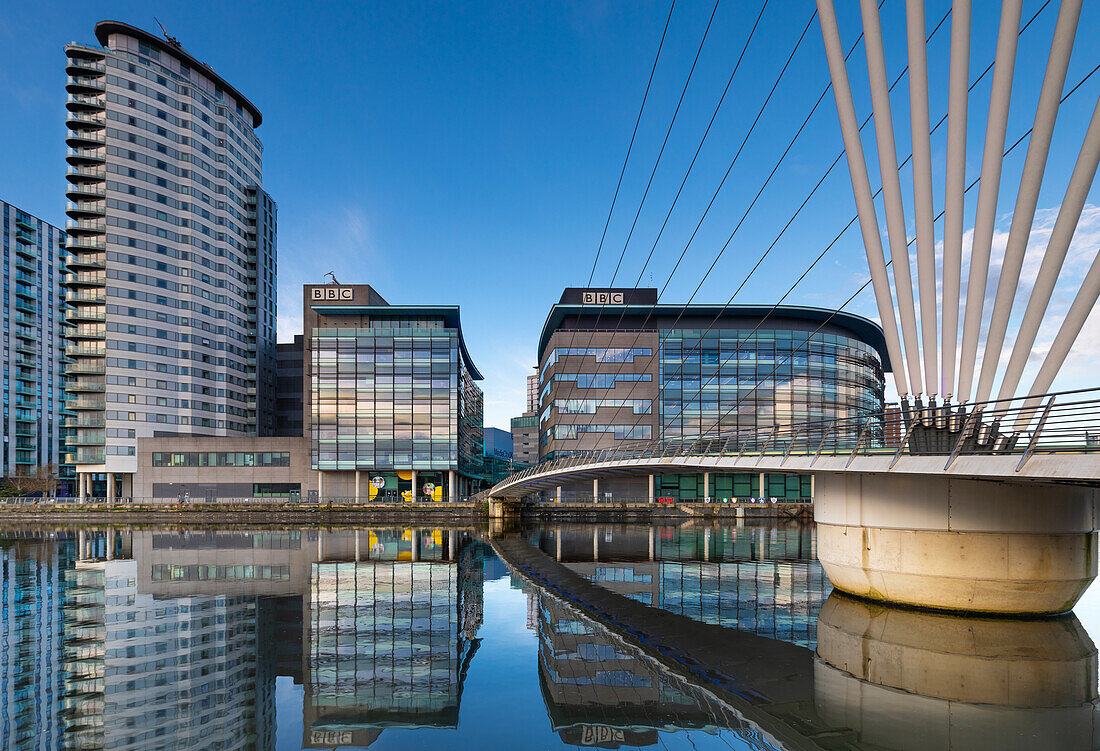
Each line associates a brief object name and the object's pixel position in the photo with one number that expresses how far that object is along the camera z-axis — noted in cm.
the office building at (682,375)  7825
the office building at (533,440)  19500
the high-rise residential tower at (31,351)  11081
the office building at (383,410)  7738
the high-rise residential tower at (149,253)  8444
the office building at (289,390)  11381
